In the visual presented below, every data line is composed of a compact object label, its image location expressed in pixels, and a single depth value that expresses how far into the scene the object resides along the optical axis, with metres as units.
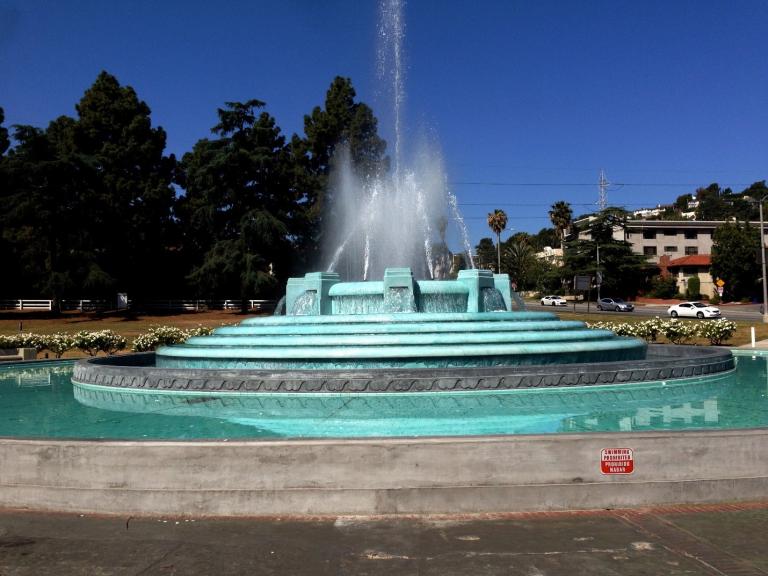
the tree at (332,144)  63.59
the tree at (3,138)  60.84
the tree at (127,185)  59.94
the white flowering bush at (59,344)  23.97
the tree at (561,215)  103.81
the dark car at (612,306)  60.87
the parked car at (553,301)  74.62
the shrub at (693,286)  79.88
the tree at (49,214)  54.22
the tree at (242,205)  57.53
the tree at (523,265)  99.81
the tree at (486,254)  121.96
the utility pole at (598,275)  67.44
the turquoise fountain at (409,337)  12.73
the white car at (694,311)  51.41
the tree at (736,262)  73.75
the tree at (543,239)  145.90
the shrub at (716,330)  26.64
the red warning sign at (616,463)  6.06
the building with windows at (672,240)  86.07
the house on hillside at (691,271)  82.19
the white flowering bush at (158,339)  23.58
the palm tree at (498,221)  107.88
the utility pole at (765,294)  42.98
